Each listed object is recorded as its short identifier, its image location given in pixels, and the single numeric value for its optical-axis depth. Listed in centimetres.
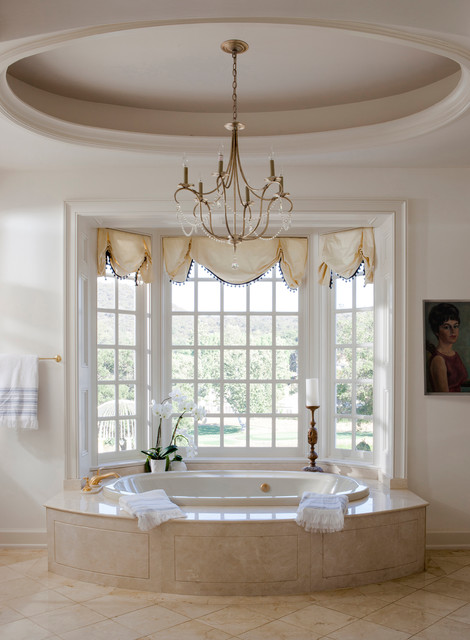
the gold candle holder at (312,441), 474
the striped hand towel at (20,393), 430
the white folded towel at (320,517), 353
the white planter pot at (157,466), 477
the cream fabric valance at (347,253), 488
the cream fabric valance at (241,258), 510
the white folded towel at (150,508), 352
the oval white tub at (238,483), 436
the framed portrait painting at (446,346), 439
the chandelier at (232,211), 449
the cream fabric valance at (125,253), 490
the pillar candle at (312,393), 478
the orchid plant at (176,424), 484
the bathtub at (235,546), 351
